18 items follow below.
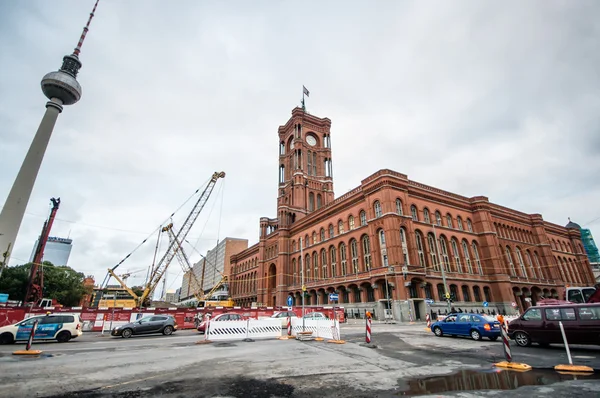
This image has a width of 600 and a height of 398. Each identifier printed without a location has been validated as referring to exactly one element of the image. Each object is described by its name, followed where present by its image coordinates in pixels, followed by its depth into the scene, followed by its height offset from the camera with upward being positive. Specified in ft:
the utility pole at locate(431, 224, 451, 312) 125.49 +23.78
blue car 48.16 -3.67
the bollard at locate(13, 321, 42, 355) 36.37 -5.12
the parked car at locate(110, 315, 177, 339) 62.08 -3.93
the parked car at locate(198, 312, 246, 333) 61.61 -2.02
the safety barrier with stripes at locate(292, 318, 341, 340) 51.39 -3.90
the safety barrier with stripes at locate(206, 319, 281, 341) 53.62 -4.01
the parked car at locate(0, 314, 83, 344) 48.75 -3.37
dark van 34.04 -2.56
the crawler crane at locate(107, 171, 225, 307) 171.51 +31.72
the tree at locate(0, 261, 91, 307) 163.94 +15.26
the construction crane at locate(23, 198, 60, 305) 144.45 +24.47
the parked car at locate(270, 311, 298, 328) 76.48 -2.34
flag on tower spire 238.48 +170.64
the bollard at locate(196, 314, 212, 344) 50.68 -5.38
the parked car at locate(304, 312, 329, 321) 75.71 -2.21
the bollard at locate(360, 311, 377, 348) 45.06 -4.07
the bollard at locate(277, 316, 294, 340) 55.83 -5.17
